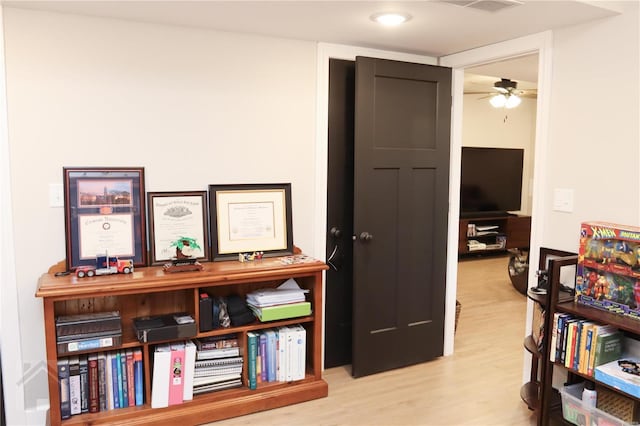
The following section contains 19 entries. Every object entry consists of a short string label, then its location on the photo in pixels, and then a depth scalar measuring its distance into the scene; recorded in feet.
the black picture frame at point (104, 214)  8.36
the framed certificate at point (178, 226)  8.90
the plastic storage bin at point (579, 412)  7.48
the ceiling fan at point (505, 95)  18.38
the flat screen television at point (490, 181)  22.91
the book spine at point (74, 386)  7.99
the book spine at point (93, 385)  8.13
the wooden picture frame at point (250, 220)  9.36
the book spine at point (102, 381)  8.21
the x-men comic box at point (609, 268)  7.27
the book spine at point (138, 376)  8.37
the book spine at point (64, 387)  7.88
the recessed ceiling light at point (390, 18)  8.13
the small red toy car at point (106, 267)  8.06
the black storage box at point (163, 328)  8.20
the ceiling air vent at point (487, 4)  7.39
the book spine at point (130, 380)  8.34
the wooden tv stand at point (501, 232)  23.45
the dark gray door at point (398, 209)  10.27
